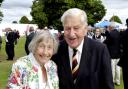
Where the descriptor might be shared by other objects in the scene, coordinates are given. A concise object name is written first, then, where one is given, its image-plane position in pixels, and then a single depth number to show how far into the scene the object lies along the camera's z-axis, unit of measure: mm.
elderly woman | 2112
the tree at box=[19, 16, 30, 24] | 75533
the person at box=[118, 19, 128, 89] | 3796
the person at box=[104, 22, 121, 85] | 6685
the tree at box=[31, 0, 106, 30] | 27177
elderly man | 2197
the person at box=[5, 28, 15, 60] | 12294
